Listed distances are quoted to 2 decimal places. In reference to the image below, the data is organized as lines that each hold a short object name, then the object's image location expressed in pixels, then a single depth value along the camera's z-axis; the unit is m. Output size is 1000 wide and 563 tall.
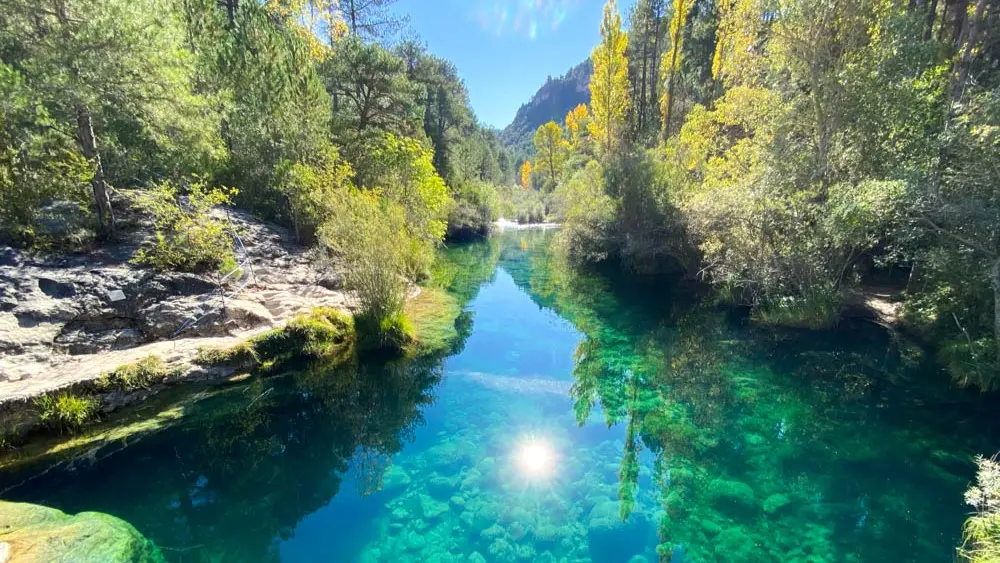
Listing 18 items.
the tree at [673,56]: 21.28
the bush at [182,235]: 9.09
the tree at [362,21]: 19.14
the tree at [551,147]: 56.19
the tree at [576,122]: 37.72
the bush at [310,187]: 13.13
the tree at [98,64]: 7.32
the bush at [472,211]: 32.28
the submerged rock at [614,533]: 4.65
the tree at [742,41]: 11.85
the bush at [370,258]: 9.32
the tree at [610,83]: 21.47
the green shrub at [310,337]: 8.52
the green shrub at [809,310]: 10.43
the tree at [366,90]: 17.69
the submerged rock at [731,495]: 5.21
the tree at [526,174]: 75.31
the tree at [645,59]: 25.27
